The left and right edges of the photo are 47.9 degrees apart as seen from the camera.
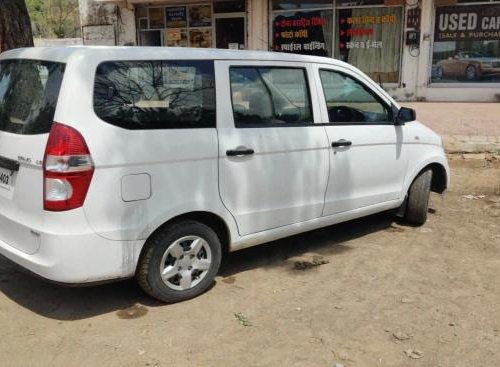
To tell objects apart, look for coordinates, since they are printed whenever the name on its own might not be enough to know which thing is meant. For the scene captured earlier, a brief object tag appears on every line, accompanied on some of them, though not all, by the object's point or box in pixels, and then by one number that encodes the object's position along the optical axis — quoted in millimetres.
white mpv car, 3451
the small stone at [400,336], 3566
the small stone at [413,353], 3383
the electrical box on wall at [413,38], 15273
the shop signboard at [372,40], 15578
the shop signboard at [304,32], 16078
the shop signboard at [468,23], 14641
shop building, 14945
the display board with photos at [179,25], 17391
